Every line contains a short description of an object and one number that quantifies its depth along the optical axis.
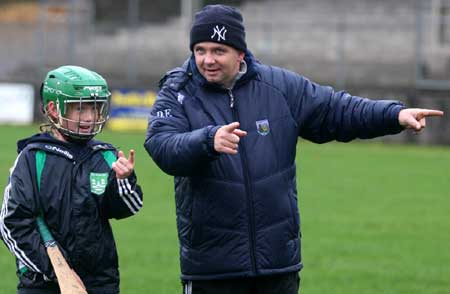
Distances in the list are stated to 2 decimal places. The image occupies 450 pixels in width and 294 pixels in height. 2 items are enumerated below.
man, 11.21
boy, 11.50
